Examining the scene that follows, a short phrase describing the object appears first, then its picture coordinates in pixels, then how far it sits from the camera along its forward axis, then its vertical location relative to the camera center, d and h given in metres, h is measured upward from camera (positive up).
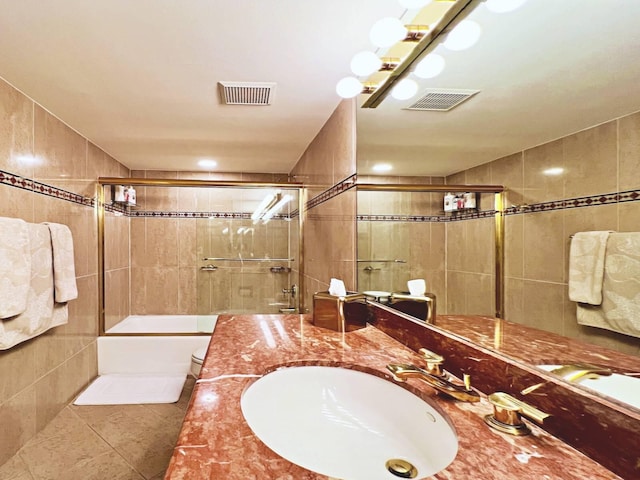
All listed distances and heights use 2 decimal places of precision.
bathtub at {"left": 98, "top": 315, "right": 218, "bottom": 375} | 3.08 -0.96
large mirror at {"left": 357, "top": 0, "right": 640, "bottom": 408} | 0.64 +0.21
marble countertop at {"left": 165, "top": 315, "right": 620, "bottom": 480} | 0.55 -0.36
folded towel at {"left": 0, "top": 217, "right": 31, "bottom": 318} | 1.74 -0.12
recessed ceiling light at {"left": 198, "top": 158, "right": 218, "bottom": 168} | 3.59 +0.82
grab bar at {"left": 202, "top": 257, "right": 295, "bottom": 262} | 3.42 -0.17
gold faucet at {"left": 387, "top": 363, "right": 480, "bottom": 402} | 0.79 -0.33
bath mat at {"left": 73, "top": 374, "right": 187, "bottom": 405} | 2.64 -1.16
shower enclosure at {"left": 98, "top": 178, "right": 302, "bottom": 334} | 3.27 -0.11
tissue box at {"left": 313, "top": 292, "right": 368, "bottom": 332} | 1.54 -0.31
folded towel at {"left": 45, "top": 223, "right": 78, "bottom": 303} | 2.18 -0.14
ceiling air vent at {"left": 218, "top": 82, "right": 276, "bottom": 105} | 1.88 +0.82
